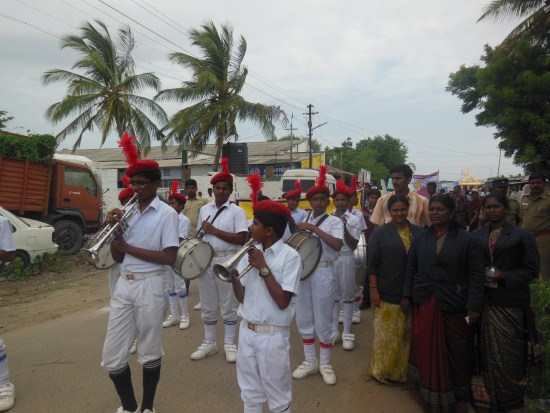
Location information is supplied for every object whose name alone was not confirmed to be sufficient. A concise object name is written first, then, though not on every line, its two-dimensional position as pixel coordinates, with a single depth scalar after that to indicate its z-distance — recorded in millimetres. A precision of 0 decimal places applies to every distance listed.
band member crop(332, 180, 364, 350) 4824
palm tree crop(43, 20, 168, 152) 17188
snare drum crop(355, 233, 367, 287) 4980
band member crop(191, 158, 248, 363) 4406
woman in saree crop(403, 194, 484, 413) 3221
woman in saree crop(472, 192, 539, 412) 3273
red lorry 9938
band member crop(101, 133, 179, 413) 3102
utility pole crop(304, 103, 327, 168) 33766
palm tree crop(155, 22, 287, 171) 17594
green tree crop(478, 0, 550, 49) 14594
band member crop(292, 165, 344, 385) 4023
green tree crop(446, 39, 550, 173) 12773
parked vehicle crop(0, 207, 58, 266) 8320
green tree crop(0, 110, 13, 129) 22812
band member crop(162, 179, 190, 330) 5662
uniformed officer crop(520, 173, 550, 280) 5883
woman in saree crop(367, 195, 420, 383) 3732
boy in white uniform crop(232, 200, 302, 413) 2557
